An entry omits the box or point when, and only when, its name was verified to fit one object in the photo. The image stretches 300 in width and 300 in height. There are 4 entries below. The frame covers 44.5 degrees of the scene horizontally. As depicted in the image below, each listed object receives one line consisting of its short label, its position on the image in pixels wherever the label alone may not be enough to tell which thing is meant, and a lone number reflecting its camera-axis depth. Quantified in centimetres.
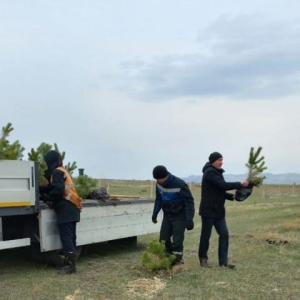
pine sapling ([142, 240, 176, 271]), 477
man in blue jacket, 499
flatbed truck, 442
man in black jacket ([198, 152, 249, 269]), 509
